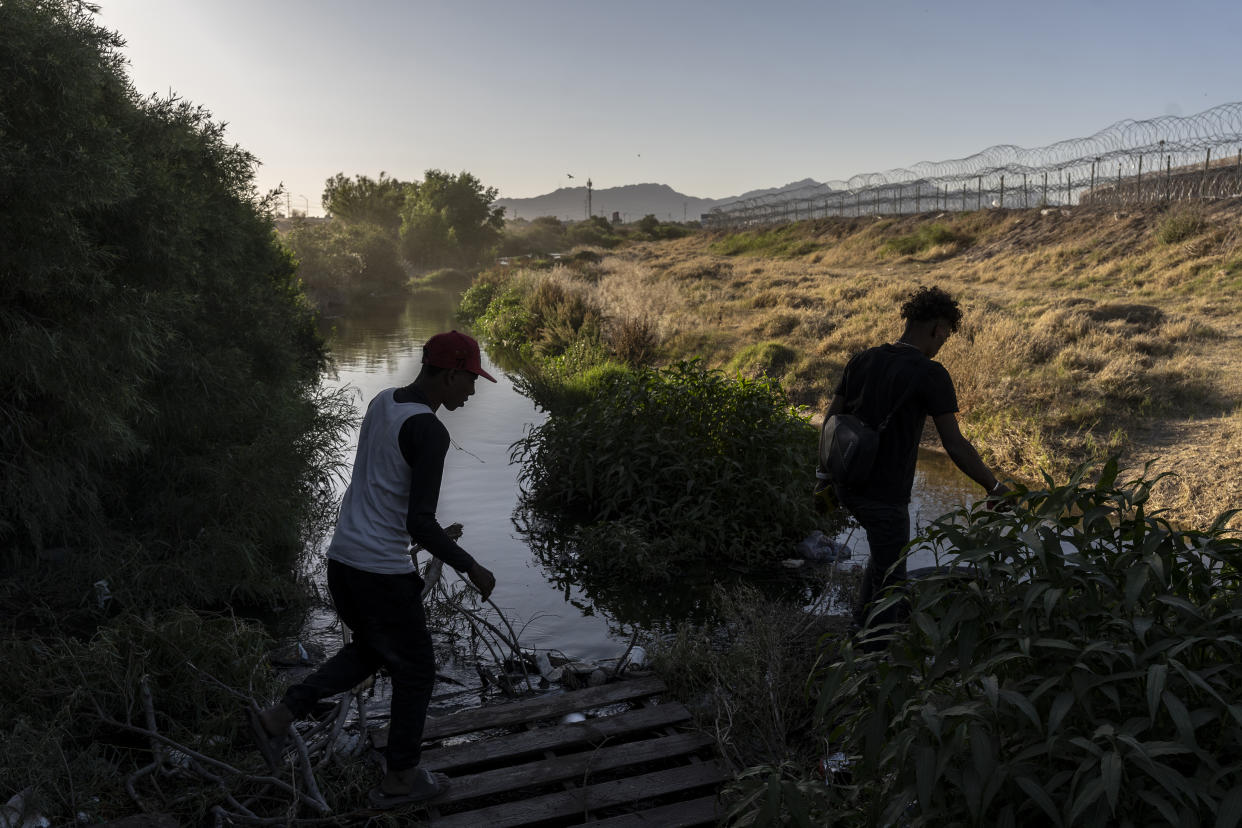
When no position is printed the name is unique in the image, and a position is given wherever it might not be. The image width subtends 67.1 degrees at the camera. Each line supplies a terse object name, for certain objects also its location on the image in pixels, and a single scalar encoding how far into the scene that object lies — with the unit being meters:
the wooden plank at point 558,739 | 4.39
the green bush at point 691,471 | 8.25
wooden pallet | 3.96
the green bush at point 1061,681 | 2.18
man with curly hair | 4.65
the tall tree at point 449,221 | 76.50
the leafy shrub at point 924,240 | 39.41
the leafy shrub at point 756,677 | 4.43
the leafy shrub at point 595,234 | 80.75
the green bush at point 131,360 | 5.91
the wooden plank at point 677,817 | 3.87
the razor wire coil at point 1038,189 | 33.09
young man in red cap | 3.71
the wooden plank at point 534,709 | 4.71
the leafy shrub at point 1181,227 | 25.22
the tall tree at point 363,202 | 89.44
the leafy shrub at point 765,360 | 15.74
